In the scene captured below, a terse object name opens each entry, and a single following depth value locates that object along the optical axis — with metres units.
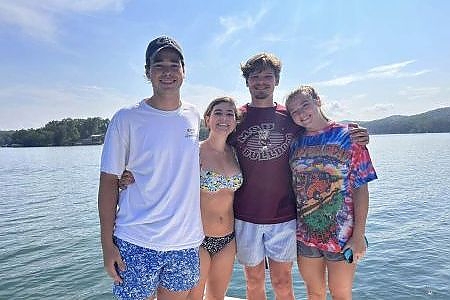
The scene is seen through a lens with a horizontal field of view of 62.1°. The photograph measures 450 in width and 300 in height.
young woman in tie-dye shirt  3.14
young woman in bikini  3.39
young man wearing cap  2.57
